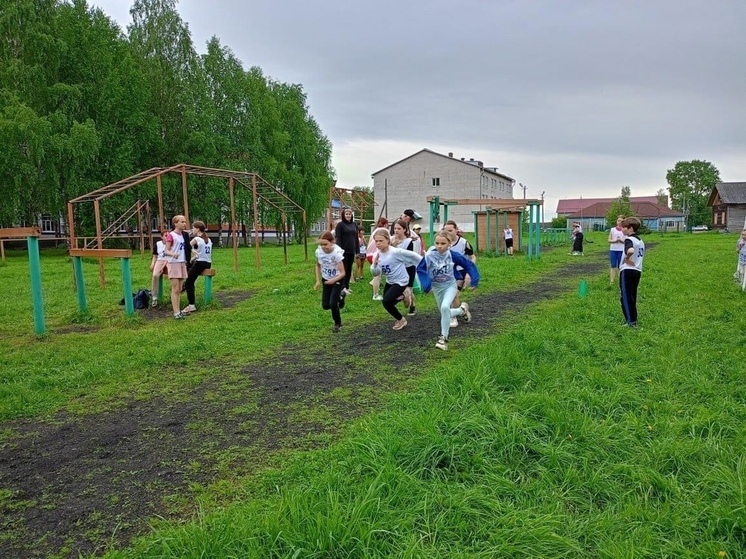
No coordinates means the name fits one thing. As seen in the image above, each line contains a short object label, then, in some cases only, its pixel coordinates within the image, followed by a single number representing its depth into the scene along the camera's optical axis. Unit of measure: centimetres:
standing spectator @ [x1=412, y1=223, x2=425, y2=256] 1102
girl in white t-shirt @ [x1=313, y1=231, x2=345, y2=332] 793
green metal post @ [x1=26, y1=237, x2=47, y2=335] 808
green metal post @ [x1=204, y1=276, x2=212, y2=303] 1047
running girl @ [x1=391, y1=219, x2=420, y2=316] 925
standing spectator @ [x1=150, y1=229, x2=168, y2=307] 999
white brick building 6481
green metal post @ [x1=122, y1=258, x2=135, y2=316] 901
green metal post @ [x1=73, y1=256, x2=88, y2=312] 944
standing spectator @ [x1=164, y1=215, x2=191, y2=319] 932
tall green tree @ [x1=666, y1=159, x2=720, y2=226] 9806
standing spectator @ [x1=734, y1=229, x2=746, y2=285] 1195
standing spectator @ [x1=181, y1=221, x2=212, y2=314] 966
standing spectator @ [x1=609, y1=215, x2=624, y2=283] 1196
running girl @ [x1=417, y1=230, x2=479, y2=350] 708
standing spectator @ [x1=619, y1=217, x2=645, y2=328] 764
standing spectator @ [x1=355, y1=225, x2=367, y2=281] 1313
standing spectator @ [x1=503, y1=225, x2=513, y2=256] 2478
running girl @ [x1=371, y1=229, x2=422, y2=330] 765
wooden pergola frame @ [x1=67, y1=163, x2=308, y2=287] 1354
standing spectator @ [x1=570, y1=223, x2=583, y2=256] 2622
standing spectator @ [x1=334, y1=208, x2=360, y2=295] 1127
